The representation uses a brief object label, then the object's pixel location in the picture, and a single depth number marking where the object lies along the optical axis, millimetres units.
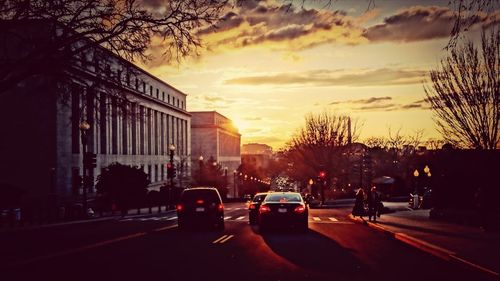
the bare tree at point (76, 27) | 22516
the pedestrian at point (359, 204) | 34100
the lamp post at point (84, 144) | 37281
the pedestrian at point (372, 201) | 30219
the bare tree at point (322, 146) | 87062
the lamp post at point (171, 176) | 53416
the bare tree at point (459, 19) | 10430
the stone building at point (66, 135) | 27094
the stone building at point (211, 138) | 149625
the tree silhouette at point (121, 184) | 49250
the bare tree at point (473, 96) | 31781
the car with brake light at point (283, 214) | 23828
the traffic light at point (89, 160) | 37312
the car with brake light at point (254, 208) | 30298
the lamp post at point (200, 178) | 91156
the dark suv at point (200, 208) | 25844
